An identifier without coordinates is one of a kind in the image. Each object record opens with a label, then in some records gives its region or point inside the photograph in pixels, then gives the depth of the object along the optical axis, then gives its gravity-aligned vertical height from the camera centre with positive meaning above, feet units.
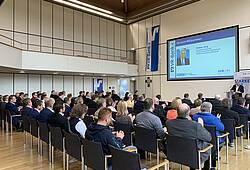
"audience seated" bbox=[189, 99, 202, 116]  16.86 -1.89
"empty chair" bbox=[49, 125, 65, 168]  13.26 -3.34
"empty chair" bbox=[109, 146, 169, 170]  7.63 -2.74
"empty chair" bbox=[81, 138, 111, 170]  9.25 -3.10
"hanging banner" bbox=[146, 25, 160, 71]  52.19 +8.26
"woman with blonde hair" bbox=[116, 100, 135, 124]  15.21 -2.19
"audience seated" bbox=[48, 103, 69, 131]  14.39 -2.27
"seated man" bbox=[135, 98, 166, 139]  12.83 -2.21
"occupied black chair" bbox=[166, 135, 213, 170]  10.03 -3.14
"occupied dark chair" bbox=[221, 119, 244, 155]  15.78 -3.09
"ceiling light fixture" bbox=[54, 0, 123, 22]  43.56 +15.87
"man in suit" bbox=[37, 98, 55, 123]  16.98 -2.23
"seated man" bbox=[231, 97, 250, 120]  19.56 -2.20
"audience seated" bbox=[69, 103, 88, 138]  12.50 -1.91
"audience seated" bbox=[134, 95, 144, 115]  23.20 -2.40
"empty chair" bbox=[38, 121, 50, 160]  14.98 -3.30
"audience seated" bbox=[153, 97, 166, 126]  20.73 -2.61
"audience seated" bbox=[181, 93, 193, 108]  25.52 -1.98
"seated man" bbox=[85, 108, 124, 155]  9.57 -2.13
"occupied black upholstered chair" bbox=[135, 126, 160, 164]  12.44 -3.23
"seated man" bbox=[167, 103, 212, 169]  10.58 -2.20
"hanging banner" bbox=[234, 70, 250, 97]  34.13 +0.75
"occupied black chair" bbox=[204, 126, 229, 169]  12.57 -3.09
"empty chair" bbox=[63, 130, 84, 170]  11.15 -3.20
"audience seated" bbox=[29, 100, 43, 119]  19.30 -2.23
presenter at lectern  34.27 -0.79
